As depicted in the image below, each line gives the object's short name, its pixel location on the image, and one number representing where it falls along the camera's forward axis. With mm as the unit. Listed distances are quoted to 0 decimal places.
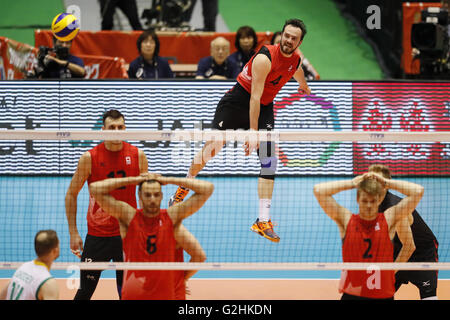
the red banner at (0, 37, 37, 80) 15109
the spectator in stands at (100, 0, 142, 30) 17906
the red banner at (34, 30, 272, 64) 16766
